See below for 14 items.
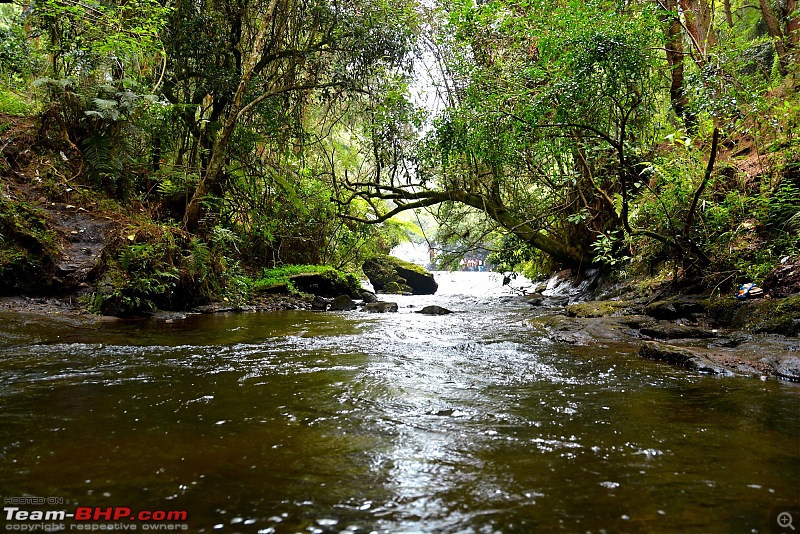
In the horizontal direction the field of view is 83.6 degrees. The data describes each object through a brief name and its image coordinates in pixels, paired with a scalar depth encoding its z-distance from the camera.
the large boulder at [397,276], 17.67
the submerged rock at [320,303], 9.84
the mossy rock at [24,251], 5.93
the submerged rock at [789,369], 3.22
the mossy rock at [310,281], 10.55
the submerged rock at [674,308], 5.89
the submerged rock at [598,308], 6.77
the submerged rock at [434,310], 8.72
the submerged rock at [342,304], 9.78
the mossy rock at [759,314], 4.32
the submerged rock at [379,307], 9.15
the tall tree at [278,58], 8.65
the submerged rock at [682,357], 3.47
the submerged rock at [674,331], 4.79
